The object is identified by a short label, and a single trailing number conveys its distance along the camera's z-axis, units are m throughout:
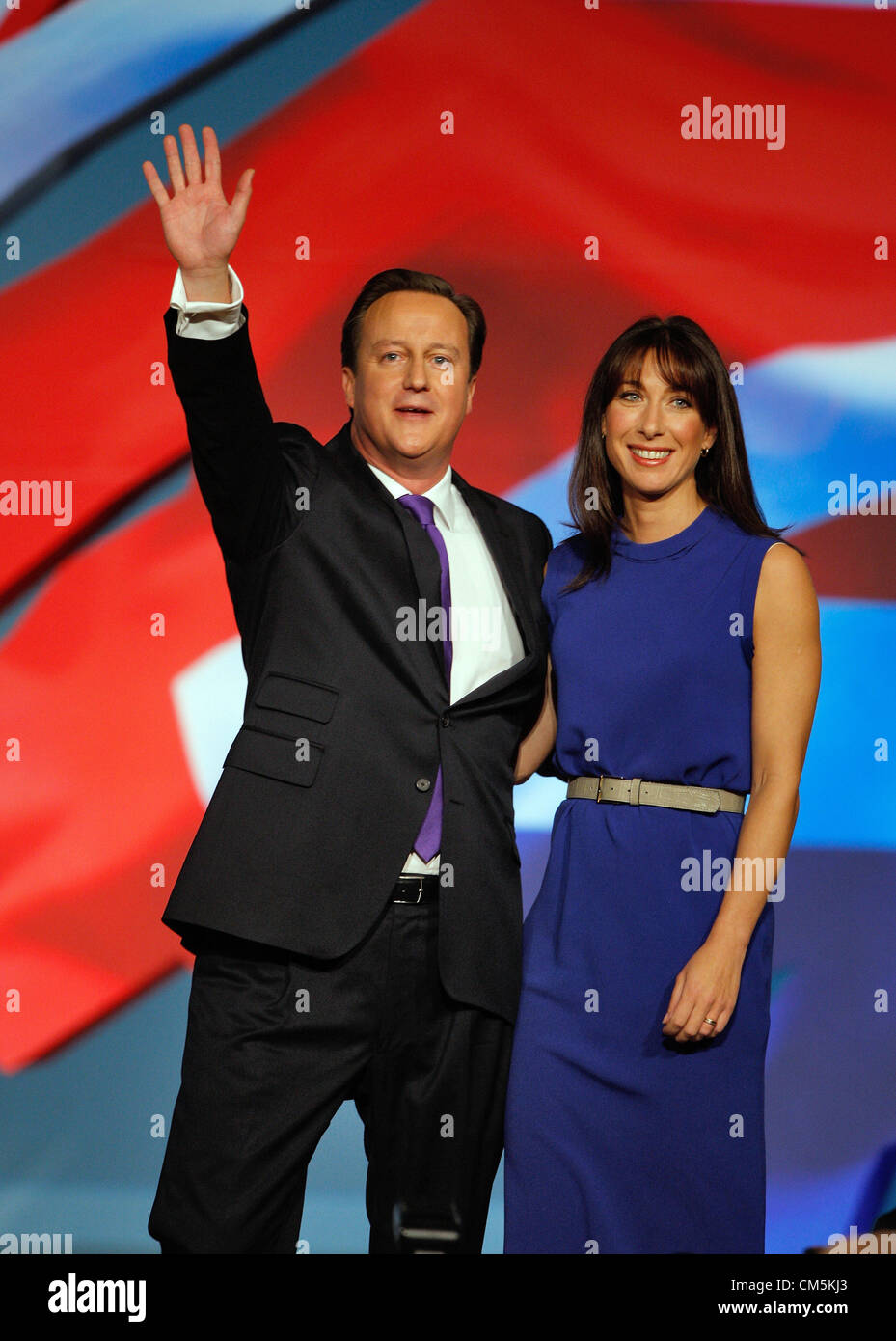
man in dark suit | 2.08
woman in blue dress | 2.12
